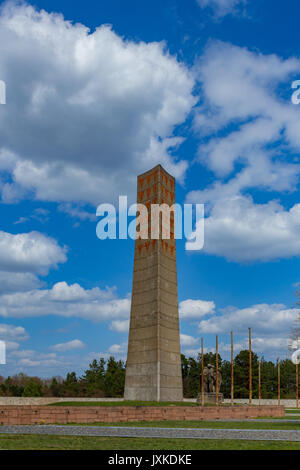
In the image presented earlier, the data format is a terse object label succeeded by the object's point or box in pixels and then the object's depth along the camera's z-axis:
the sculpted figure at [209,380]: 42.75
